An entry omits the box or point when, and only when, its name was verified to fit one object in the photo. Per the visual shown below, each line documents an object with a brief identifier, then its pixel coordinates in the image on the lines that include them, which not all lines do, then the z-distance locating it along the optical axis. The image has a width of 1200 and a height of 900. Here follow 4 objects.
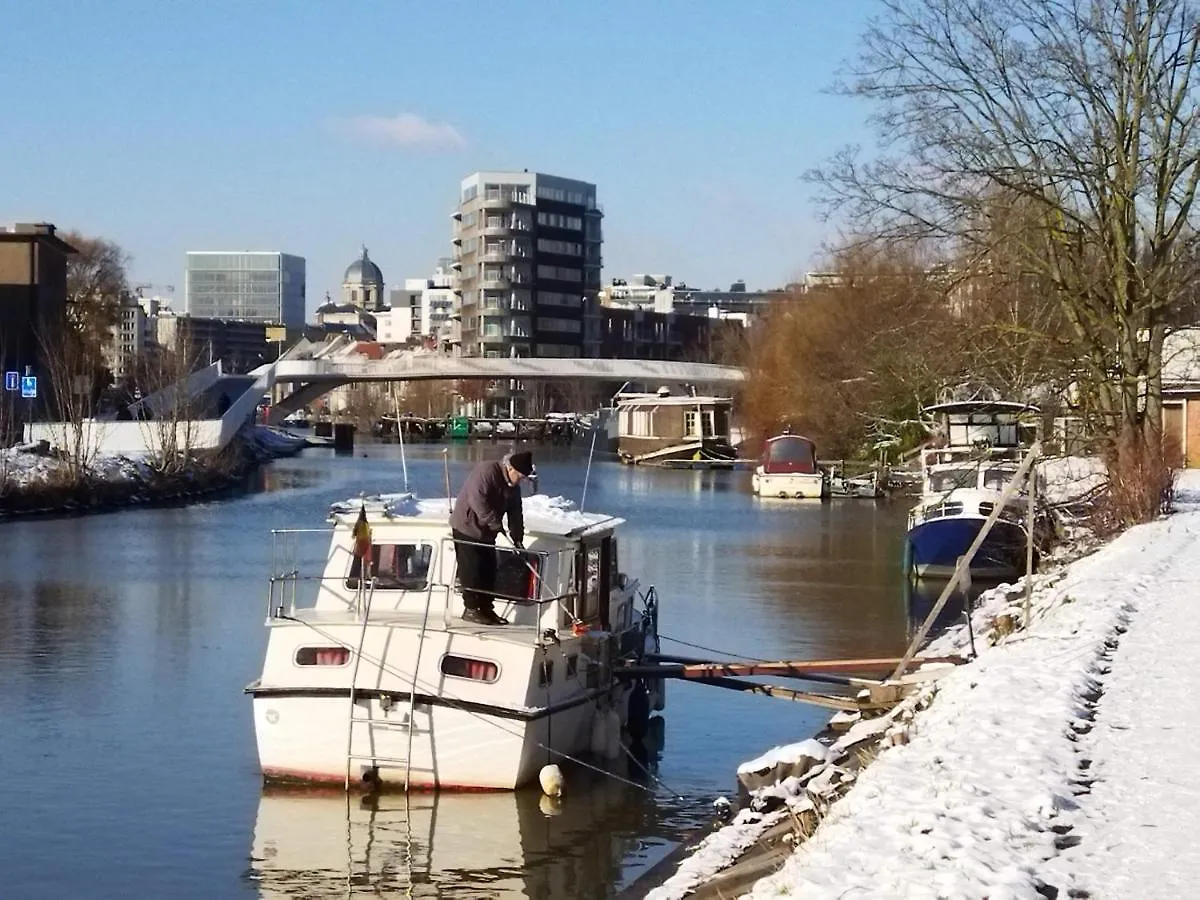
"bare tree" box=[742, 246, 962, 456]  47.78
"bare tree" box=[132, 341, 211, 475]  65.62
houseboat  98.62
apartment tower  171.25
